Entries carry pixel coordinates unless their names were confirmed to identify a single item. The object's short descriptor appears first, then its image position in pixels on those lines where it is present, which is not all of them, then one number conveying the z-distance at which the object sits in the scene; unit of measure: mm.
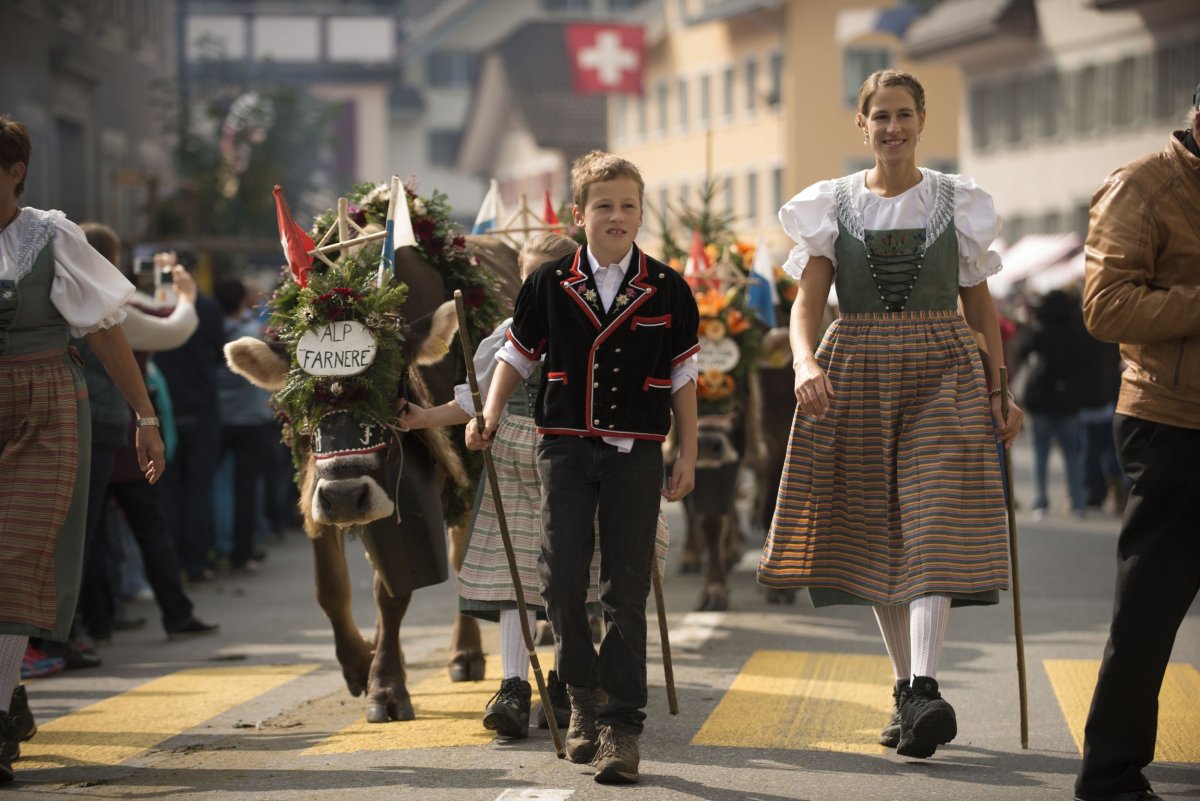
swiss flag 68375
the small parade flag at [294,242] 8562
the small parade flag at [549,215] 11562
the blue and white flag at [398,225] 8646
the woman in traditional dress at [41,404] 7051
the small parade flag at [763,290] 12844
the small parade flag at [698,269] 12812
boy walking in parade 6801
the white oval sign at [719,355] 12203
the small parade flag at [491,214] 11719
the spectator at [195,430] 14133
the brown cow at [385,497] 7387
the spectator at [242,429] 15258
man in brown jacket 5965
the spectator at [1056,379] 18922
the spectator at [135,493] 10805
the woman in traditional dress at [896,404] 6945
